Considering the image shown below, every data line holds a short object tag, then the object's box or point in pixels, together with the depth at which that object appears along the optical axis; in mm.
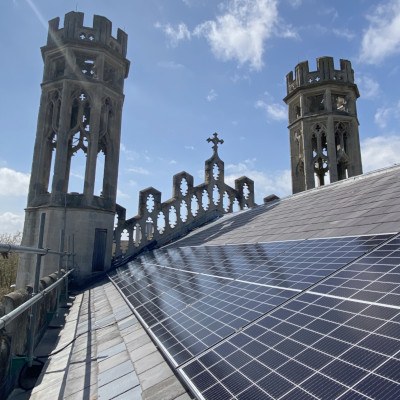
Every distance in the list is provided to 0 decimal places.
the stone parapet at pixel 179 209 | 21469
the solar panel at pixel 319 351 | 2748
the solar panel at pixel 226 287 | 4852
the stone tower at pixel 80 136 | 18938
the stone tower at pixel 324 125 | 26109
